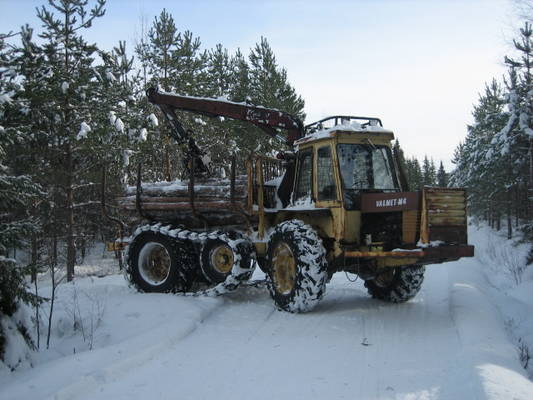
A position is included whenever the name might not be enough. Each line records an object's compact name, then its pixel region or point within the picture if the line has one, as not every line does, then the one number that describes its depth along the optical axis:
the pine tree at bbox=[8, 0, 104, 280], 13.78
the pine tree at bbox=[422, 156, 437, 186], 70.75
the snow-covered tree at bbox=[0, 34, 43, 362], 5.23
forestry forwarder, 7.20
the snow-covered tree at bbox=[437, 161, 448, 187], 74.82
